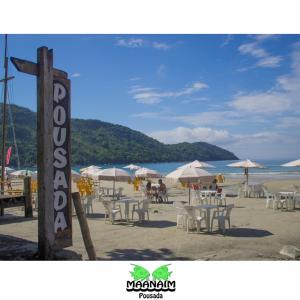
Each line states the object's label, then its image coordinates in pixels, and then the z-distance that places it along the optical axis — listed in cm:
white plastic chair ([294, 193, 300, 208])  1298
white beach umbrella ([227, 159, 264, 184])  1918
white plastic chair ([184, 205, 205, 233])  917
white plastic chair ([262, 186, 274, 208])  1351
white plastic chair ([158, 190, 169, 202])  1630
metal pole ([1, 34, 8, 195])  1286
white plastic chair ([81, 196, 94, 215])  1263
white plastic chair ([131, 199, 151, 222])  1085
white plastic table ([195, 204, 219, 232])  929
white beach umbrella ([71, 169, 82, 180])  1693
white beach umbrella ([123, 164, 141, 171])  2775
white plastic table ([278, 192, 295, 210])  1289
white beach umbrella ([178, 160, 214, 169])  1856
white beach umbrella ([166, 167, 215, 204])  1123
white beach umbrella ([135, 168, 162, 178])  1852
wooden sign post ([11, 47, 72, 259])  495
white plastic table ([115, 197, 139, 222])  1096
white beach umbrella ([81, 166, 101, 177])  2053
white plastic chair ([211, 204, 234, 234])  903
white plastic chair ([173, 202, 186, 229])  982
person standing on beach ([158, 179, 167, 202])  1633
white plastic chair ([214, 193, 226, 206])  1362
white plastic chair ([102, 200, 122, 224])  1085
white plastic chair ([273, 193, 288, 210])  1285
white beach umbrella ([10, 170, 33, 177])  2509
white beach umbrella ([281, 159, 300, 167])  1612
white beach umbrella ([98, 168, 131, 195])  1481
